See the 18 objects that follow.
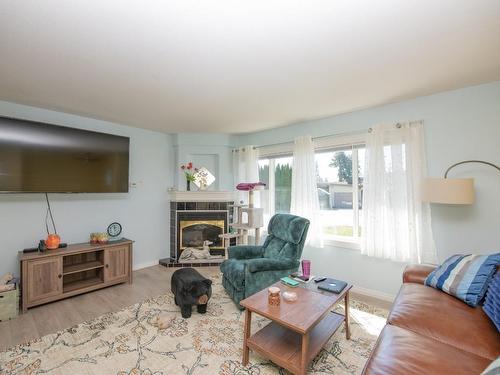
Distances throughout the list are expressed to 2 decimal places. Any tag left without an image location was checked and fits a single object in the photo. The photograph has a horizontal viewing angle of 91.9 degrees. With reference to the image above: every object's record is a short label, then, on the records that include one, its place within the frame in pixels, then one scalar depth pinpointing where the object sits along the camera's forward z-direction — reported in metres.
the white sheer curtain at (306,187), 3.44
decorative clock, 3.60
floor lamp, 2.16
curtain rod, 2.78
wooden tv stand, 2.59
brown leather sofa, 1.15
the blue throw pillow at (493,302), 1.44
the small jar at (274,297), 1.82
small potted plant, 4.22
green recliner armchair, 2.57
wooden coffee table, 1.57
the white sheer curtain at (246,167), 4.24
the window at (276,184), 3.98
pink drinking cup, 2.29
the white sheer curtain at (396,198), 2.66
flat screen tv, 2.69
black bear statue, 2.41
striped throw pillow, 1.70
